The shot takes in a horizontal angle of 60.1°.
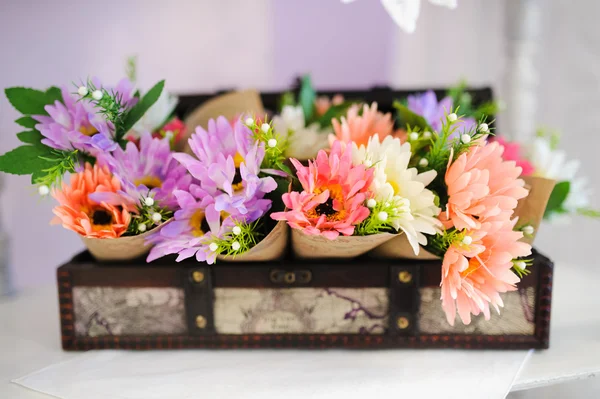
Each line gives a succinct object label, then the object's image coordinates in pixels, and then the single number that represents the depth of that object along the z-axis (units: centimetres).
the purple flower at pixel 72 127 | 60
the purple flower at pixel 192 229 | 57
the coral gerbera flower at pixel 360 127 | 66
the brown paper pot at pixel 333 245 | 57
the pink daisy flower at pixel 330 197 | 53
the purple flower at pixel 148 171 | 61
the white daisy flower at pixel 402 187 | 55
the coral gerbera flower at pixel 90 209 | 60
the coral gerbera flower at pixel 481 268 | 56
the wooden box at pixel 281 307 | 64
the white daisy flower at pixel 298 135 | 72
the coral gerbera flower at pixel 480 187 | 55
